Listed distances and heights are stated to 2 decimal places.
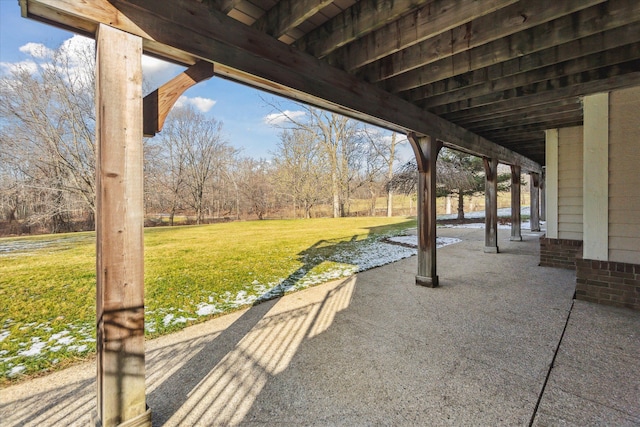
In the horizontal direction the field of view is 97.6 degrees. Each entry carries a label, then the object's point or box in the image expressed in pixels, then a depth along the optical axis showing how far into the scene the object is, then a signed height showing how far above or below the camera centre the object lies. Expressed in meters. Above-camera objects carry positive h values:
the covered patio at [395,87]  1.49 +1.12
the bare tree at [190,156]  18.09 +3.69
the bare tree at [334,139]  19.58 +5.06
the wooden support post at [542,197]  10.90 +0.45
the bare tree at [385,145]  20.28 +4.63
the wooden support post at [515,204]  7.79 +0.08
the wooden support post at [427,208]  4.07 -0.01
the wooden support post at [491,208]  6.56 -0.02
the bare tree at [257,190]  21.02 +1.45
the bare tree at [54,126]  10.84 +3.49
